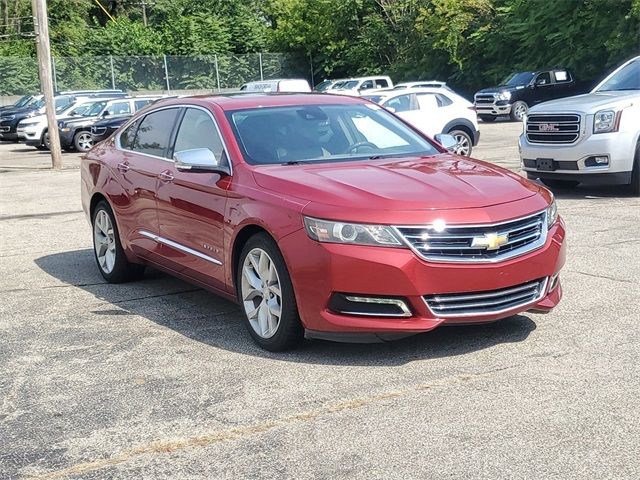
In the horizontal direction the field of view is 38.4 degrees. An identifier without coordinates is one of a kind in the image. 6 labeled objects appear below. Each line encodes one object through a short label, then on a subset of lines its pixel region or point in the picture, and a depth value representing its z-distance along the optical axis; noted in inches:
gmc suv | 444.5
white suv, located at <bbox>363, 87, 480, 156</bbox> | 724.7
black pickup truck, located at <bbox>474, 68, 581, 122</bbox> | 1269.7
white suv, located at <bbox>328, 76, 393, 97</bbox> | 1475.1
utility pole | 842.2
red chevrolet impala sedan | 200.7
